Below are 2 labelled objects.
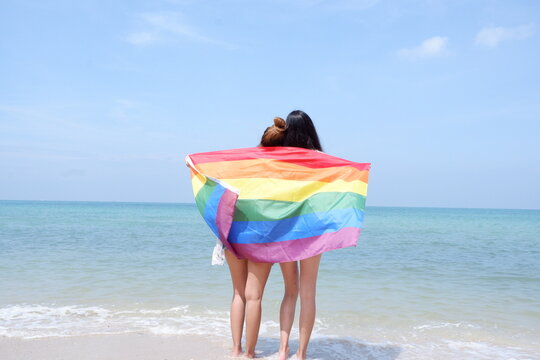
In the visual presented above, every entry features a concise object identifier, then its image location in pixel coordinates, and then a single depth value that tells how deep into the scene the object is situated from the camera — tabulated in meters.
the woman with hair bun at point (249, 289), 3.43
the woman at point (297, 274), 3.39
